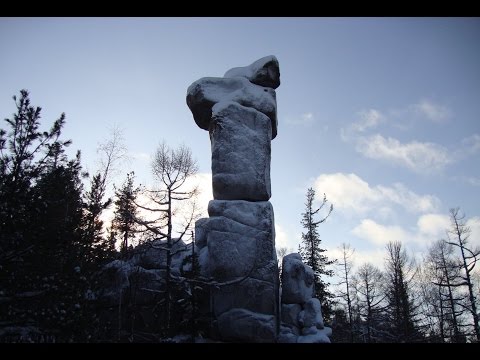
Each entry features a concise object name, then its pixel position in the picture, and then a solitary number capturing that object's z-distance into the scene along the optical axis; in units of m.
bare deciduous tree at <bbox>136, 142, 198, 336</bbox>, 13.42
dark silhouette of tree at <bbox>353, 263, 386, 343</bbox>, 26.29
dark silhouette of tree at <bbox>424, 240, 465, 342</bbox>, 22.63
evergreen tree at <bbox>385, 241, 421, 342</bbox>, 24.75
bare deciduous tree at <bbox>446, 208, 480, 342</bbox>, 18.08
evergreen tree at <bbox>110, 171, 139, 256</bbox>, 19.49
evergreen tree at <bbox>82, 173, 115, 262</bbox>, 10.06
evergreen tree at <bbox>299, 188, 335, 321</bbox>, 25.41
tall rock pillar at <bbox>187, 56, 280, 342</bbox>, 13.13
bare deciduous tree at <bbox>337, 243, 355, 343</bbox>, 28.18
